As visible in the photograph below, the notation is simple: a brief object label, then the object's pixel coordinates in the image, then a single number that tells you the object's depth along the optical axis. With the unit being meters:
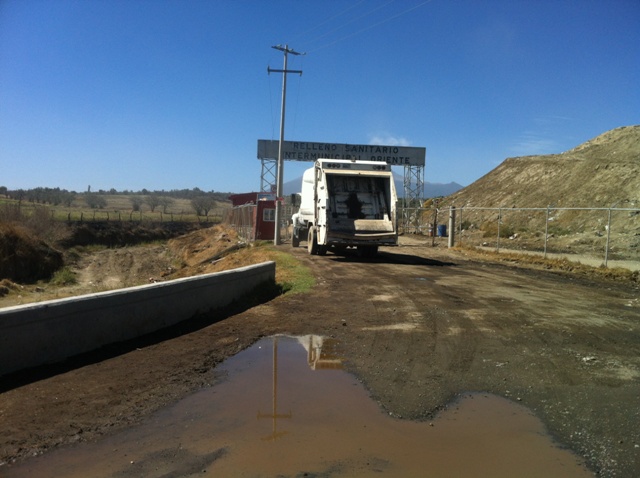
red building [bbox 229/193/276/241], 31.41
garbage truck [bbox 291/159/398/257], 19.89
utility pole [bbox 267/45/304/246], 27.25
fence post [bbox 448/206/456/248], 27.83
